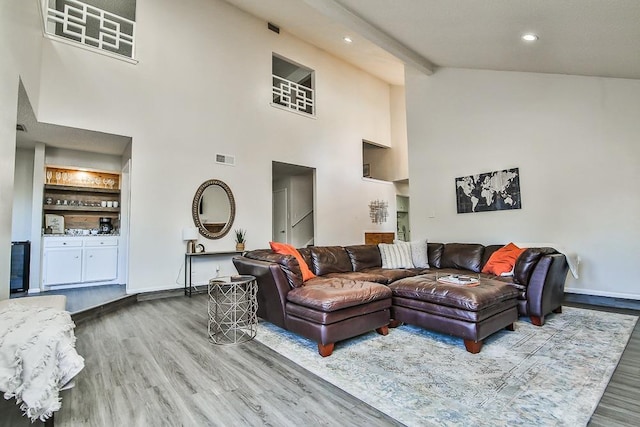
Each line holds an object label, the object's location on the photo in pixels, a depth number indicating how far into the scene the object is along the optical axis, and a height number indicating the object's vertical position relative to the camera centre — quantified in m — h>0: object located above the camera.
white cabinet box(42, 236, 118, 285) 4.93 -0.46
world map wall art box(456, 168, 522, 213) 5.06 +0.57
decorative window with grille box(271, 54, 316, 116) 6.88 +3.33
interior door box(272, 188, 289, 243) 8.48 +0.35
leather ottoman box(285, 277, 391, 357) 2.65 -0.74
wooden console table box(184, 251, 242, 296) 5.16 -0.65
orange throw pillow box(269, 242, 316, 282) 3.54 -0.29
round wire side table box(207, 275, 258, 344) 3.01 -1.03
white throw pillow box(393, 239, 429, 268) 4.77 -0.43
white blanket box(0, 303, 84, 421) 1.40 -0.61
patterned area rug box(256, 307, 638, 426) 1.80 -1.06
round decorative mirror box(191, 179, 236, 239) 5.41 +0.37
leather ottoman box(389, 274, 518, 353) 2.69 -0.75
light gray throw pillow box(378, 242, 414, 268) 4.69 -0.43
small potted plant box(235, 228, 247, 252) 5.79 -0.17
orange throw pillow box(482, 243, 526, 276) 3.93 -0.45
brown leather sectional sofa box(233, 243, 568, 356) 2.70 -0.69
